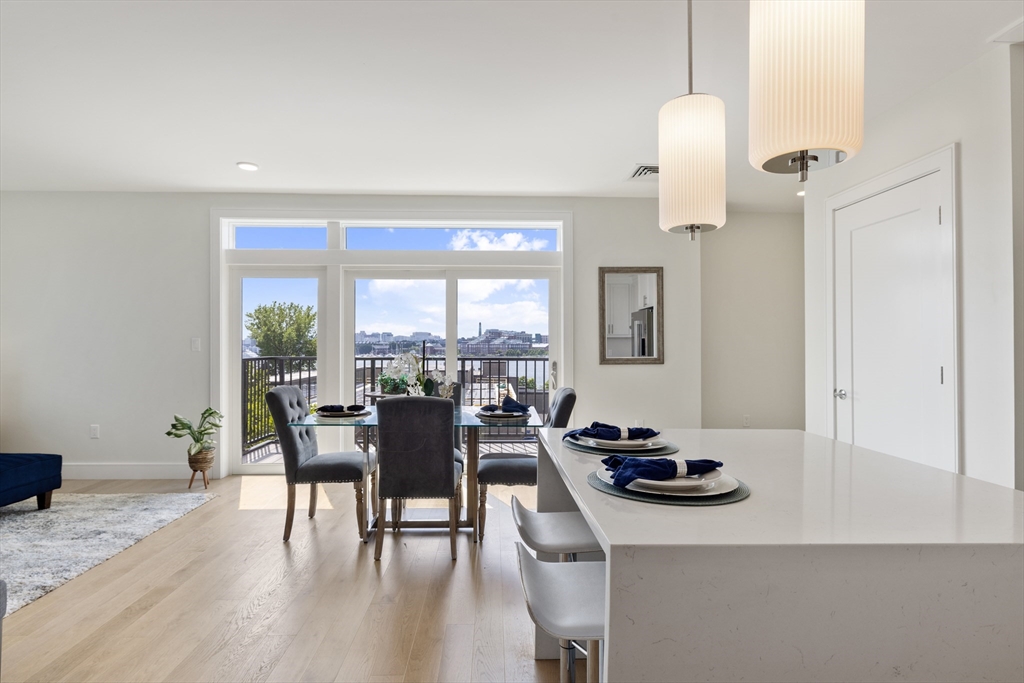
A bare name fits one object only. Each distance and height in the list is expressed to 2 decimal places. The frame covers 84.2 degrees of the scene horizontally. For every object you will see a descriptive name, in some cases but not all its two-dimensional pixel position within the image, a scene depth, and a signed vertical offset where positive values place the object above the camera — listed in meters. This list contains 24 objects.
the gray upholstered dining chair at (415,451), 2.99 -0.56
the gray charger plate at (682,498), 1.10 -0.30
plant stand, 4.51 -0.93
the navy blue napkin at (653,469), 1.17 -0.26
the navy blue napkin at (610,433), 1.72 -0.27
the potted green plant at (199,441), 4.52 -0.76
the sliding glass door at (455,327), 5.08 +0.18
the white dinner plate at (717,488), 1.14 -0.29
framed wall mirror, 5.02 +0.27
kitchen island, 0.85 -0.40
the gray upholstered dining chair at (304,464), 3.25 -0.69
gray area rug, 2.77 -1.11
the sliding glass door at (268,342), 5.04 +0.05
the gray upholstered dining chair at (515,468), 3.32 -0.72
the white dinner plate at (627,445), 1.65 -0.29
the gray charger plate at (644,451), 1.61 -0.30
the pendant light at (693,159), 1.70 +0.57
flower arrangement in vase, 3.55 -0.20
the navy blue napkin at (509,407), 3.46 -0.37
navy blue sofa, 3.56 -0.85
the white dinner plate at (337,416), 3.31 -0.41
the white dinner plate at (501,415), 3.29 -0.40
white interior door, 2.79 +0.12
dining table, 3.17 -0.45
